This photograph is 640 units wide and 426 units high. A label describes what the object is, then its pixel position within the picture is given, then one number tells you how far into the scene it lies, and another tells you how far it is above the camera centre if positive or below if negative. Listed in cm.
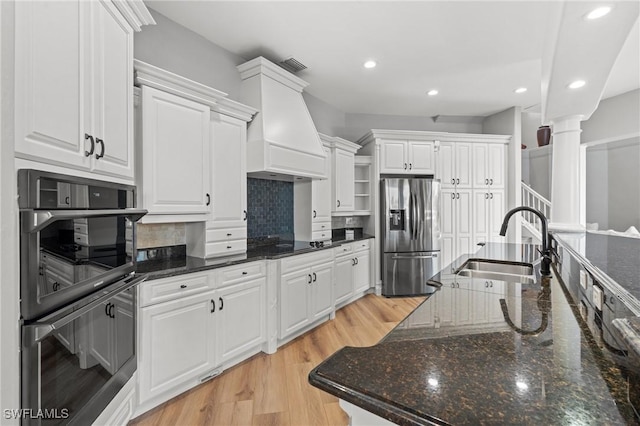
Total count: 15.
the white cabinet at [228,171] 253 +36
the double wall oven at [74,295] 90 -31
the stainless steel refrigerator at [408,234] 436 -34
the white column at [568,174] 295 +37
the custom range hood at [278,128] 283 +86
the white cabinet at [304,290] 273 -79
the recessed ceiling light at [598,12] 146 +99
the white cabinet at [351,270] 374 -79
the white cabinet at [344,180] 410 +44
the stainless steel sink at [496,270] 192 -41
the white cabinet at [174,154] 204 +43
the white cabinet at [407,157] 449 +83
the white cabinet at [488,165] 472 +73
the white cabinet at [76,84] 97 +51
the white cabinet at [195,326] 183 -80
